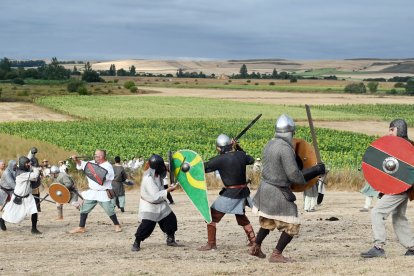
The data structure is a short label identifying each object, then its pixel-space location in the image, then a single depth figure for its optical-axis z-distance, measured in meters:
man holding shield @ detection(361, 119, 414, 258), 11.01
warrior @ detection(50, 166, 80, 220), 17.22
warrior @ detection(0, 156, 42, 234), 15.21
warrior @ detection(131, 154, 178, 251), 12.66
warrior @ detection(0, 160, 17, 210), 15.64
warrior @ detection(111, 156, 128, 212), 18.66
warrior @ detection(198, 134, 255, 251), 12.20
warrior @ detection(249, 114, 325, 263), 10.45
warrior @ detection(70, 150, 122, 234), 15.06
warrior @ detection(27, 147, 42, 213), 17.19
